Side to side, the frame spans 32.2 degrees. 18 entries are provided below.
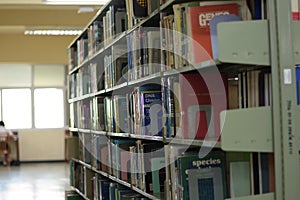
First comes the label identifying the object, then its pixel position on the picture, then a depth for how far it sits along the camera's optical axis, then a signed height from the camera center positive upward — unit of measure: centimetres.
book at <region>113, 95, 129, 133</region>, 391 +2
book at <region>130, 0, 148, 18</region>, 313 +65
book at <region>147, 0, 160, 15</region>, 296 +64
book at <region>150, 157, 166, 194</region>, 315 -36
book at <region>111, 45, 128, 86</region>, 399 +43
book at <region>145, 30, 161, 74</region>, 302 +38
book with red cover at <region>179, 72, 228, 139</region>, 239 +6
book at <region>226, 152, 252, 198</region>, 226 -28
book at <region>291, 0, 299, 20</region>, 241 +49
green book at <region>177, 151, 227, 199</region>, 241 -24
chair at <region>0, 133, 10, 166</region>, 1222 -64
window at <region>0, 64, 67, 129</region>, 1296 +59
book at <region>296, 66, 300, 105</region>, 218 +10
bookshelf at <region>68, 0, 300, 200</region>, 208 +4
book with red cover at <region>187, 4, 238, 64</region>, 226 +39
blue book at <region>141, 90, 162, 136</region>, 322 +4
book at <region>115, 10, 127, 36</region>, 398 +73
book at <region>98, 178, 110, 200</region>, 453 -64
